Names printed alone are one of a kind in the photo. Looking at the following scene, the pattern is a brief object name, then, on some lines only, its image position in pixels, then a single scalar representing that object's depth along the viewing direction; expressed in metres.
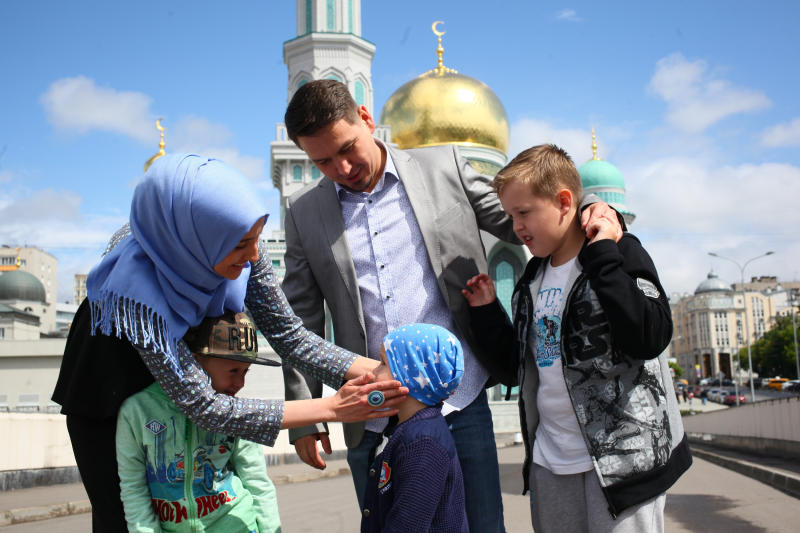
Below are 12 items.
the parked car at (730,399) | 41.79
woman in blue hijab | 2.27
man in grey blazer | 2.83
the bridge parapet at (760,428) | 10.12
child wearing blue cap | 2.35
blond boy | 2.42
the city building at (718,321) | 94.00
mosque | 24.77
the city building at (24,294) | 49.12
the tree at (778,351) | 60.37
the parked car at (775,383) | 55.41
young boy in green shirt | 2.35
